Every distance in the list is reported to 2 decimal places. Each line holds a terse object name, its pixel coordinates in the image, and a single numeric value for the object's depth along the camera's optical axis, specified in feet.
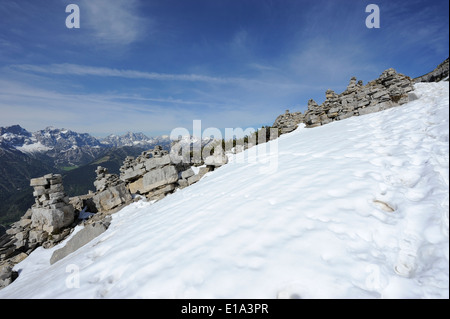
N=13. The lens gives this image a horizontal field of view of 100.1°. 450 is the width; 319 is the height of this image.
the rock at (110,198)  54.44
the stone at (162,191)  50.83
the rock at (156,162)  53.83
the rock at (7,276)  34.35
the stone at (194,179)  48.09
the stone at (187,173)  51.53
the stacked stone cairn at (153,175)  51.44
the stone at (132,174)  57.52
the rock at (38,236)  47.25
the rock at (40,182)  52.10
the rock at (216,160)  48.70
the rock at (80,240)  35.94
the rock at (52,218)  47.78
